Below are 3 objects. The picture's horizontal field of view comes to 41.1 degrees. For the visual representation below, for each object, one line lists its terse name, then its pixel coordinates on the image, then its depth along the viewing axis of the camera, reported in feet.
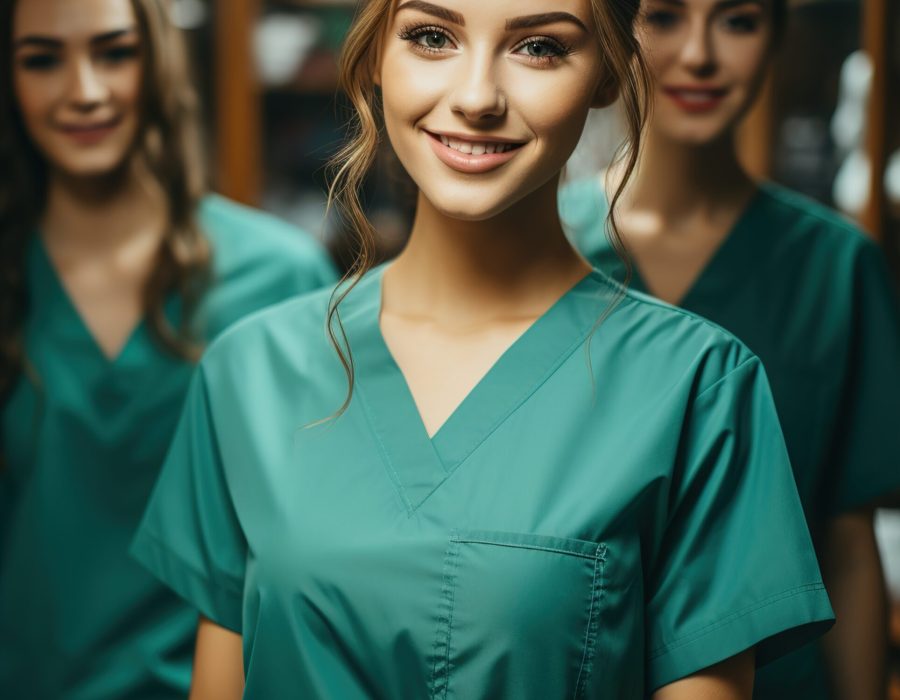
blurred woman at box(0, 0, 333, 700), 4.59
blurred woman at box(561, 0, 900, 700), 4.17
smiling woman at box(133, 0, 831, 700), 3.08
